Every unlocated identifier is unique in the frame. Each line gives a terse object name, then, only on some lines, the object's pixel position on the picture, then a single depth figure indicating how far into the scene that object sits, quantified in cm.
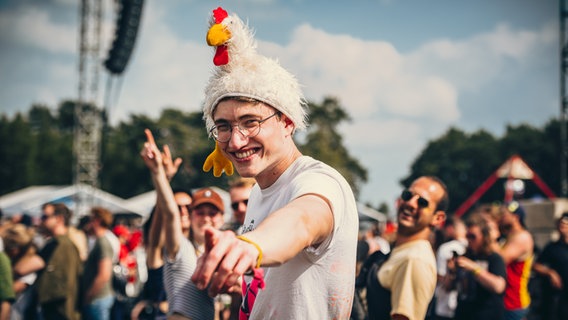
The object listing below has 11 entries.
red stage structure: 1578
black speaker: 1733
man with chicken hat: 179
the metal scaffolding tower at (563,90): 1473
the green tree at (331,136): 5213
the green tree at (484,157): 5662
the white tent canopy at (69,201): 1978
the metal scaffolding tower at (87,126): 1984
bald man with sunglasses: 345
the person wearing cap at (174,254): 362
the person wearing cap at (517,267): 585
